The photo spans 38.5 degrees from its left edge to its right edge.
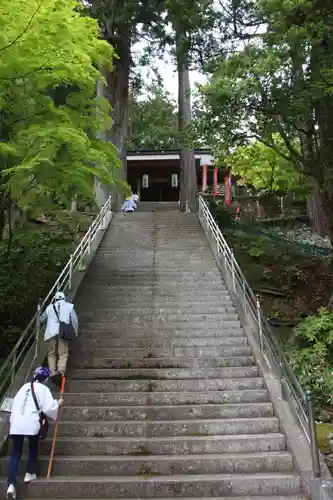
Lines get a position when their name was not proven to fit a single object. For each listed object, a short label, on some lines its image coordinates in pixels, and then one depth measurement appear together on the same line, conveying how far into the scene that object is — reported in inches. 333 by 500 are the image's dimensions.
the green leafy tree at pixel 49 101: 282.5
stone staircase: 218.5
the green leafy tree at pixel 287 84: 368.5
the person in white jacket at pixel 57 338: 296.4
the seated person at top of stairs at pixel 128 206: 799.7
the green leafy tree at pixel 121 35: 683.4
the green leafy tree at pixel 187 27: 442.6
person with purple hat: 211.6
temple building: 1073.5
